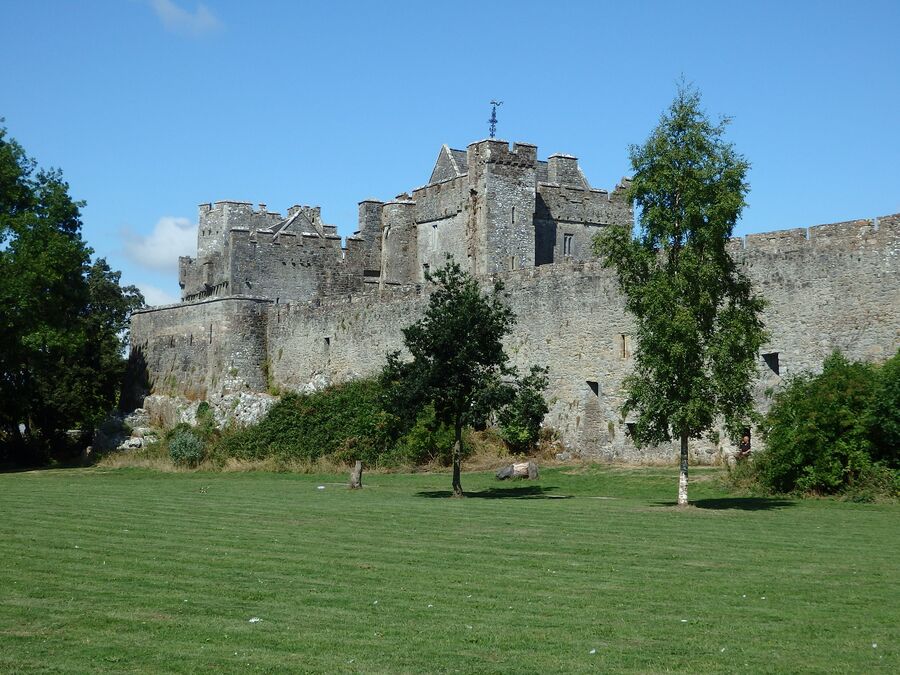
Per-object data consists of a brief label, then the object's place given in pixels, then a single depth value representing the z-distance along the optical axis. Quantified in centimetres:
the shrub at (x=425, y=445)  3612
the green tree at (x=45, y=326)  4219
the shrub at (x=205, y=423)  4397
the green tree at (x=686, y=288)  2352
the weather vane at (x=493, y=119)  5361
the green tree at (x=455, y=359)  2778
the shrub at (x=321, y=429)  3831
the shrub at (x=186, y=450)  4184
